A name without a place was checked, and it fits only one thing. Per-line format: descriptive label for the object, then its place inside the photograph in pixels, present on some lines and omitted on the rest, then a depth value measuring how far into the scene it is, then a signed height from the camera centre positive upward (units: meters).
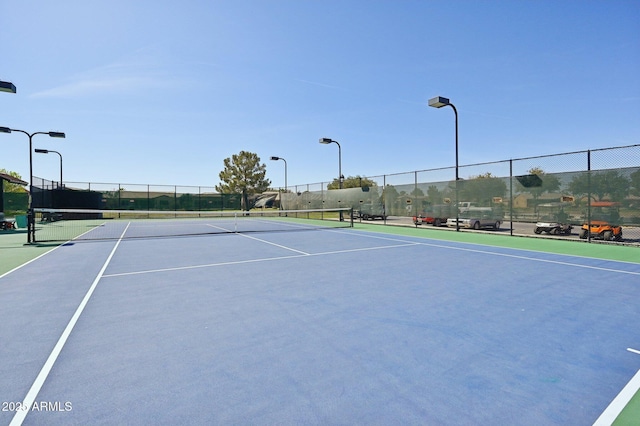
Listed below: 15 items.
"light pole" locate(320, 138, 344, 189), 25.19 +3.66
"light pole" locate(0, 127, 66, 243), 12.69 +2.15
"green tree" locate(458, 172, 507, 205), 15.55 +0.87
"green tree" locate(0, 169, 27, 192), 47.31 +2.98
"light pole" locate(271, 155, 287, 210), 31.48 +4.17
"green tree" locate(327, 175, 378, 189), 63.90 +4.91
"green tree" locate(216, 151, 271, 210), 54.12 +5.27
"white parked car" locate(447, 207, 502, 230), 16.17 -0.52
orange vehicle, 11.84 -0.54
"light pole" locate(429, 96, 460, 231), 14.75 +4.62
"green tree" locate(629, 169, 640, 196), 11.05 +0.81
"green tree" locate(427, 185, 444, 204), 18.75 +0.71
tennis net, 16.36 -1.16
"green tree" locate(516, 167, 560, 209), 13.54 +0.88
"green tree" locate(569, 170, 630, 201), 11.49 +0.80
